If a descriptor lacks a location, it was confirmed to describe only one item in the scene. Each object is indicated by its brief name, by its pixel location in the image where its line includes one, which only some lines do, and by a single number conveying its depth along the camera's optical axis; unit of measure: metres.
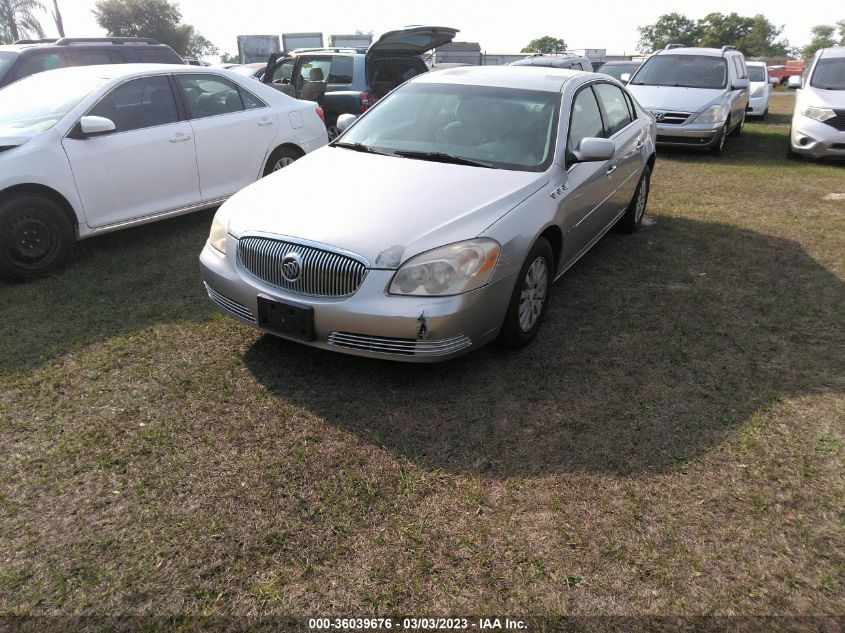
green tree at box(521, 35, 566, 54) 119.34
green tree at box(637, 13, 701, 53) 107.06
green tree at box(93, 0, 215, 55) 55.66
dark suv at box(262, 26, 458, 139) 9.50
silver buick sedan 3.35
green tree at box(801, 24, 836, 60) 103.50
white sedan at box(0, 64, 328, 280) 4.96
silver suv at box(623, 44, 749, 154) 10.49
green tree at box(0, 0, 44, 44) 40.22
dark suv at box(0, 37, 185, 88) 7.86
